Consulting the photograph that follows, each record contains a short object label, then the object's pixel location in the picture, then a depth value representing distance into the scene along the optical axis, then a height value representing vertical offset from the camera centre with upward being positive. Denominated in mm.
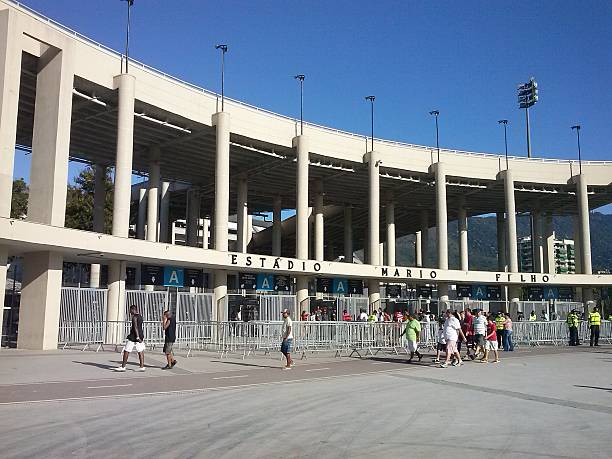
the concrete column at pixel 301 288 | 40350 +1304
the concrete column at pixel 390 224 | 55688 +7718
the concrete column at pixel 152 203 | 40566 +6900
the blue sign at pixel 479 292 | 50531 +1383
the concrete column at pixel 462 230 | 56003 +7439
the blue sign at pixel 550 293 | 51875 +1365
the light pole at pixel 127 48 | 31359 +13311
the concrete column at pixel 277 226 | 53062 +7291
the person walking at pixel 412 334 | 21805 -915
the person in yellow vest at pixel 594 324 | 30938 -738
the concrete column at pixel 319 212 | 50969 +8029
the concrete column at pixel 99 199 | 41625 +7385
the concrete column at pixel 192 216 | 51316 +7785
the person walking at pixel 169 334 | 18484 -827
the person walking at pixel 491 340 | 22233 -1136
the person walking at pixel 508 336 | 27672 -1224
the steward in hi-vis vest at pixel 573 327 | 31266 -906
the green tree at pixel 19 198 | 52625 +9483
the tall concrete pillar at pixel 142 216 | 52875 +7824
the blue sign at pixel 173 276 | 34062 +1712
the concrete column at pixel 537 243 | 60938 +6632
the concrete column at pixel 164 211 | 49250 +7975
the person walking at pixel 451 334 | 20391 -854
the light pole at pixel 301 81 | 41850 +14905
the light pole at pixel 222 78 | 37250 +14105
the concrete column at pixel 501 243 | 63188 +6726
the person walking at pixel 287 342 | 18969 -1072
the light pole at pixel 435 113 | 51719 +16513
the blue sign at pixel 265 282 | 39000 +1635
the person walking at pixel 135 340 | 17812 -980
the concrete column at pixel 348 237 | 60656 +7042
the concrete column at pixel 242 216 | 47969 +7240
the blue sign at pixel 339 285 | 44656 +1631
